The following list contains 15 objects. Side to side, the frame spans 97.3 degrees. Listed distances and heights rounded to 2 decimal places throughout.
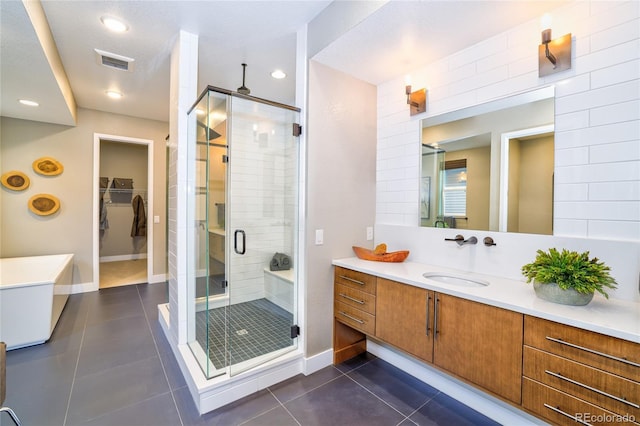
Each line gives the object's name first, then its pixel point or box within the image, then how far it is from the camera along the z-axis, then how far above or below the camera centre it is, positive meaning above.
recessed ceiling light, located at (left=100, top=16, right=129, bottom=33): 2.20 +1.46
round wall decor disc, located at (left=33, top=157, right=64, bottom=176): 3.95 +0.55
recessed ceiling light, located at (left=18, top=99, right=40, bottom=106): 3.24 +1.21
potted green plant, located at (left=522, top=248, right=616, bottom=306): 1.30 -0.31
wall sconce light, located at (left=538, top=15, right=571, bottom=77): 1.64 +0.96
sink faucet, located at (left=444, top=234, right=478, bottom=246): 2.03 -0.21
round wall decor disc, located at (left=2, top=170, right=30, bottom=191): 3.80 +0.33
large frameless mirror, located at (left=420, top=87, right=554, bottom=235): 1.76 +0.33
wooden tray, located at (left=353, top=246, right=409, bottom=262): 2.34 -0.38
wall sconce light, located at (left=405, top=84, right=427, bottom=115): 2.37 +0.94
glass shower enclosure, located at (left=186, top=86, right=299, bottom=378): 2.08 -0.18
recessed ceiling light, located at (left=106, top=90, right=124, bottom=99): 3.66 +1.49
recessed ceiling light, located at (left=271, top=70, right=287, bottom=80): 3.10 +1.51
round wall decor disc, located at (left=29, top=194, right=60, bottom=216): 3.95 +0.02
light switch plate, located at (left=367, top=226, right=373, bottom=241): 2.69 -0.22
